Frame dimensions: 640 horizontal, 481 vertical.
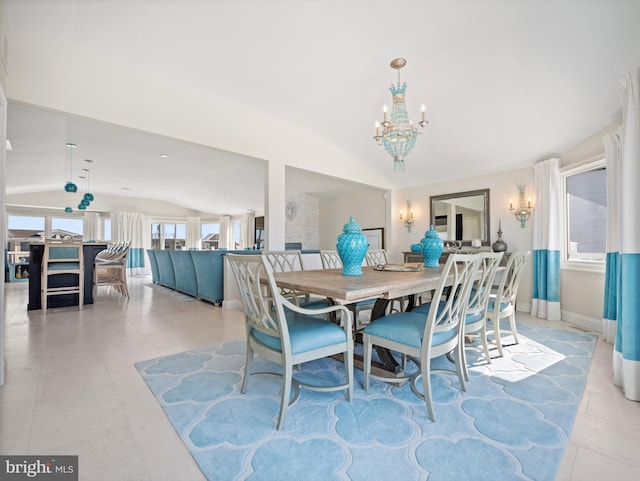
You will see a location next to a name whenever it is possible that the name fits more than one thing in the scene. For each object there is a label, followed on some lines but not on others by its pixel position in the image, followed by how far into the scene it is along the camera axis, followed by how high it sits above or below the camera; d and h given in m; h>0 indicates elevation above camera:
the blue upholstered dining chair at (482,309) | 1.89 -0.46
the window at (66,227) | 8.55 +0.39
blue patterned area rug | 1.16 -0.91
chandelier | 2.61 +1.03
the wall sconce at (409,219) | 5.46 +0.46
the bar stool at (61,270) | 3.75 -0.41
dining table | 1.41 -0.23
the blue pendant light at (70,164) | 4.71 +1.50
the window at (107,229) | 9.25 +0.35
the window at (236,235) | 11.31 +0.25
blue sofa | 4.22 -0.53
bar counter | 3.92 -0.56
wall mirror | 4.57 +0.47
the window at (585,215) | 3.30 +0.36
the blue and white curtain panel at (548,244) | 3.60 +0.00
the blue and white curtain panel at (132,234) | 9.15 +0.20
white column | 3.68 +0.47
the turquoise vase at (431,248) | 2.65 -0.04
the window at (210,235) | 11.26 +0.23
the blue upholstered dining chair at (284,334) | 1.40 -0.49
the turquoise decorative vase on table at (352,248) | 1.96 -0.04
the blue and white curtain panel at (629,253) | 1.74 -0.05
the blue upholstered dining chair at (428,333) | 1.49 -0.51
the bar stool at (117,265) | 4.72 -0.42
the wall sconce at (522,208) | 4.07 +0.51
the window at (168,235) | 10.38 +0.20
